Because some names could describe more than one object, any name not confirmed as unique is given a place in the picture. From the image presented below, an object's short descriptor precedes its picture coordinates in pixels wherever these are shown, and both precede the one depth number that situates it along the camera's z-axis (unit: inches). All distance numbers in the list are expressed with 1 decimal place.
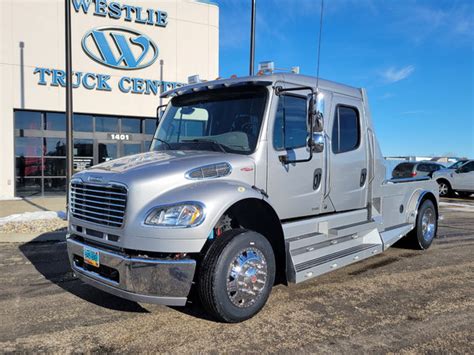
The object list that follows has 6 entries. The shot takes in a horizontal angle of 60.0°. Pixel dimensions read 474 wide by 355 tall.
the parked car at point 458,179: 720.3
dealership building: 613.6
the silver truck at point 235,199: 137.9
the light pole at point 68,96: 384.8
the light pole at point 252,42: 472.7
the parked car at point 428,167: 753.3
